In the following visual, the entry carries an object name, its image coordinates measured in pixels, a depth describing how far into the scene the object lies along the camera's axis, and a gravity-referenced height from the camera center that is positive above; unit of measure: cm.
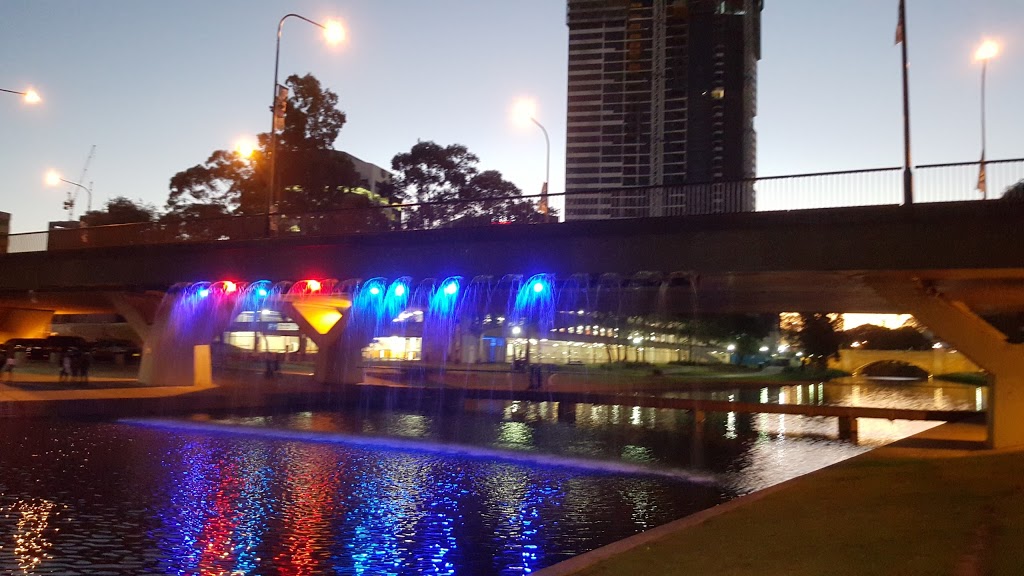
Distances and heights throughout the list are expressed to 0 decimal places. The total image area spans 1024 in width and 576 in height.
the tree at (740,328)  7781 +228
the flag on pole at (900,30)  2389 +898
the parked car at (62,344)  5866 -40
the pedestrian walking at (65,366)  3865 -124
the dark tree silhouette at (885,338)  10831 +243
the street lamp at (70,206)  7862 +1205
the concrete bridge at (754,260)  2147 +269
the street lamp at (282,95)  3175 +934
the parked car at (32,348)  5564 -70
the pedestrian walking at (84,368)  3916 -133
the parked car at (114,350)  6112 -78
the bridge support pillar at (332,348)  4600 -17
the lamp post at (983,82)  2147 +890
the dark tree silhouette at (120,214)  7144 +1053
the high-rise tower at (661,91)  12794 +4043
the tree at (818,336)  9150 +202
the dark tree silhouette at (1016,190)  2575 +518
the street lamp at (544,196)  2889 +516
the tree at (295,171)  6375 +1270
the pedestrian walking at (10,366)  3997 -136
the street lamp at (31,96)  3621 +997
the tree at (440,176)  7044 +1387
